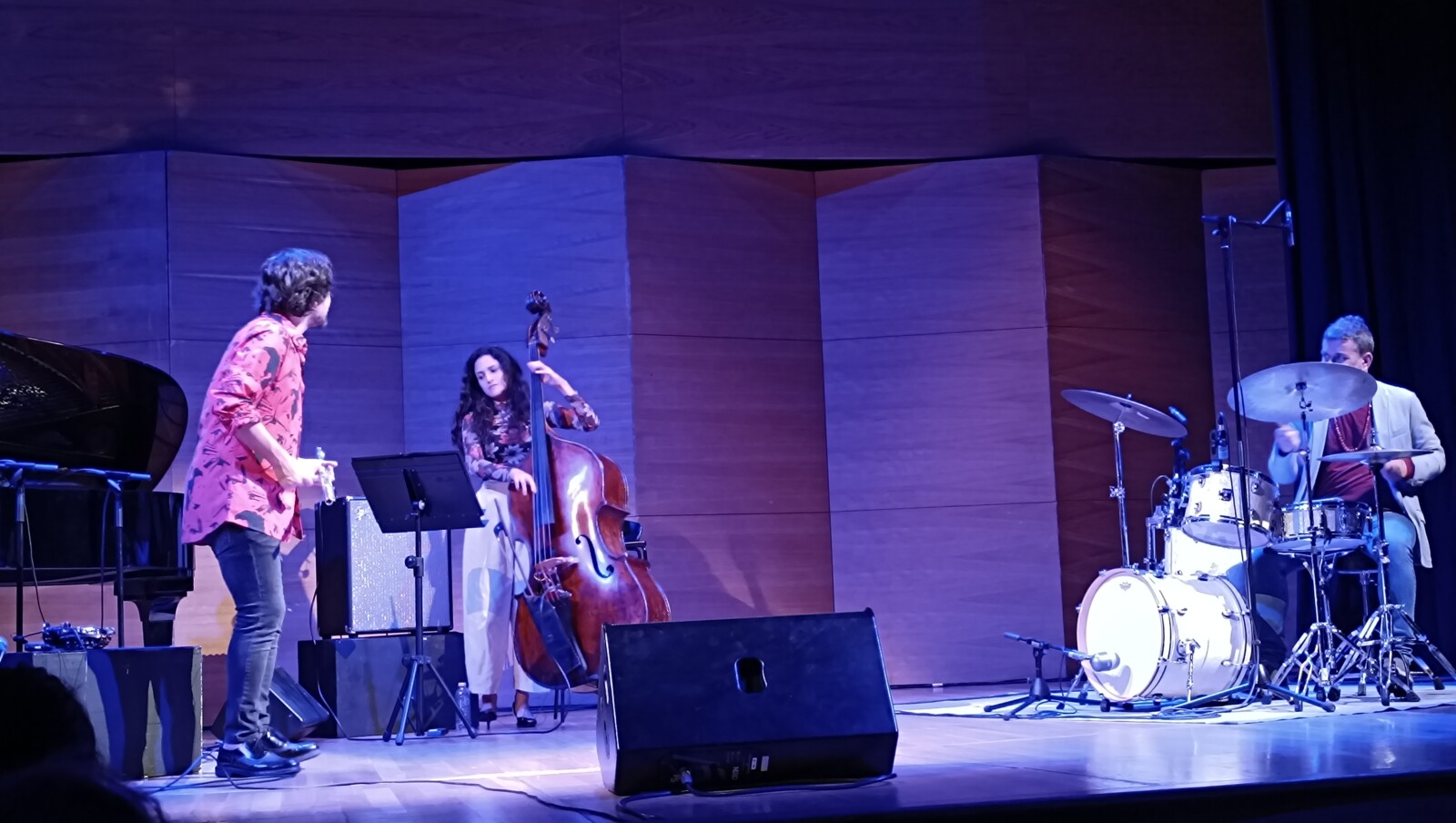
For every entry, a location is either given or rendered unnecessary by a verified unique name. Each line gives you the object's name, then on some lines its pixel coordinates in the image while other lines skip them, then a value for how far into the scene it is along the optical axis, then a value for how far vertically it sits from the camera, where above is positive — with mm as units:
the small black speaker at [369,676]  5820 -492
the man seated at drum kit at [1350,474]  5344 +180
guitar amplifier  5977 -93
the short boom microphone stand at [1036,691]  5240 -590
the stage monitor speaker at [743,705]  3350 -380
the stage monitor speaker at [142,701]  4246 -411
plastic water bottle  5930 -602
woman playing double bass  5859 +113
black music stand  5152 +194
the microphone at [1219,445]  5793 +315
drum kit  5238 -234
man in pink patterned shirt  4125 +186
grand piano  4656 +307
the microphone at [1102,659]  5422 -489
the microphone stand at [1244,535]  5031 -42
